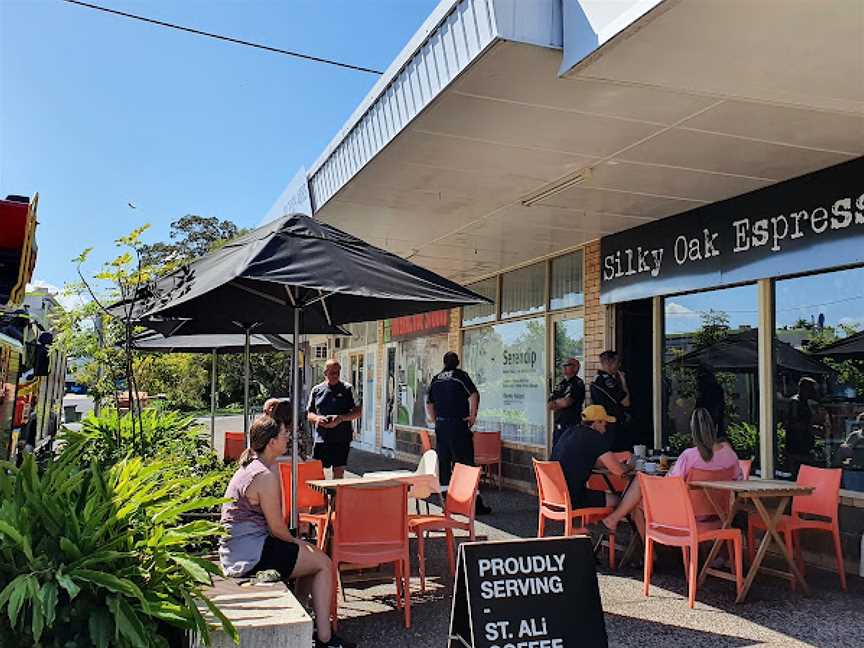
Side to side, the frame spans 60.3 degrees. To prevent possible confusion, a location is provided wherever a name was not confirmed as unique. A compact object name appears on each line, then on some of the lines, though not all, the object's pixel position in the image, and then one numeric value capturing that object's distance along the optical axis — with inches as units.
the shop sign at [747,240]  220.2
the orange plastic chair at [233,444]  347.6
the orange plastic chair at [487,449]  389.7
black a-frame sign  116.2
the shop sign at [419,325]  496.7
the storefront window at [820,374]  228.4
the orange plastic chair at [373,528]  168.9
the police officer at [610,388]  293.3
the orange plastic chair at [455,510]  194.9
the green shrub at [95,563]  92.3
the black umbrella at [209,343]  326.0
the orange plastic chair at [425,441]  332.5
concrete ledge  106.5
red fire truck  122.5
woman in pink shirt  207.8
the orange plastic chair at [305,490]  219.6
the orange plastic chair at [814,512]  207.0
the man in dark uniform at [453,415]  321.4
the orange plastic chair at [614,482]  233.3
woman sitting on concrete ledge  144.1
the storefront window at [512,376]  382.0
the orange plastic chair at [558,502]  214.4
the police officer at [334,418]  286.7
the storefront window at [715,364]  264.7
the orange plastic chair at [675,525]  181.0
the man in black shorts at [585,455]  218.5
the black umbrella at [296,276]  141.3
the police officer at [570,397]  304.5
